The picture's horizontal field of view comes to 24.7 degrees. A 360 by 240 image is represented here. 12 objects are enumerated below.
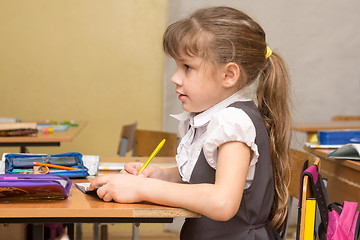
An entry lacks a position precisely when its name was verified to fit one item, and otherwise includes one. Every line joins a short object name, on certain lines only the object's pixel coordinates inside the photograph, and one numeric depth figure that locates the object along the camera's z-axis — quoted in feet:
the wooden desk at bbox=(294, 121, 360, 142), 10.72
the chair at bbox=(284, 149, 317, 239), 6.66
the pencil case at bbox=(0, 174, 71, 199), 4.82
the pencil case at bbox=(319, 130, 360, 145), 7.45
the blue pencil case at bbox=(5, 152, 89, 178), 5.82
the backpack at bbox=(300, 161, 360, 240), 5.36
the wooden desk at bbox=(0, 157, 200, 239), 4.73
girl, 4.87
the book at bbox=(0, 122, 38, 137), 9.32
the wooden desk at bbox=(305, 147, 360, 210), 6.75
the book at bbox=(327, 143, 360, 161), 6.80
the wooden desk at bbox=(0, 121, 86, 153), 9.11
